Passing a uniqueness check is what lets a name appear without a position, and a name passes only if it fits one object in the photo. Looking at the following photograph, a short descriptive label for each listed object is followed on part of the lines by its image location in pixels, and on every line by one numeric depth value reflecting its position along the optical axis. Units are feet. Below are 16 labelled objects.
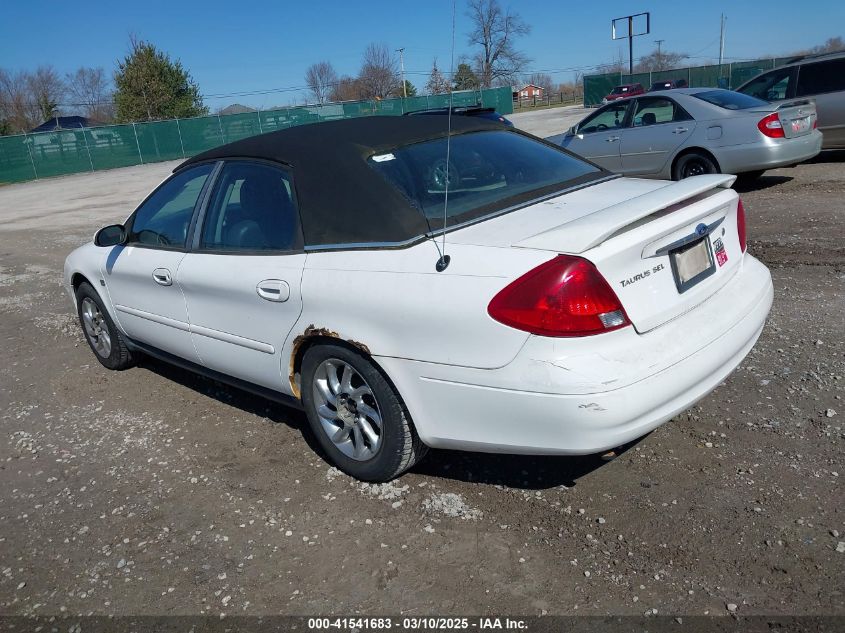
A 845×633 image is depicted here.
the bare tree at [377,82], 170.71
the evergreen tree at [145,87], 154.61
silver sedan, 30.66
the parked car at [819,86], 38.42
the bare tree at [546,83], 229.56
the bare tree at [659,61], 268.15
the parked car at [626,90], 143.23
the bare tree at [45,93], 194.70
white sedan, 8.68
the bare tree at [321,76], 217.36
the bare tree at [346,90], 187.73
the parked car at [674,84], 117.78
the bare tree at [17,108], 183.61
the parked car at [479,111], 28.83
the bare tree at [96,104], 201.77
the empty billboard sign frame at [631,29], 167.90
